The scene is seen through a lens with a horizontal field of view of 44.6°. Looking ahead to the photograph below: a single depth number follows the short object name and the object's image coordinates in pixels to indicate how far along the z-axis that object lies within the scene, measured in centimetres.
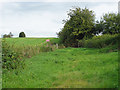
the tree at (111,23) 2561
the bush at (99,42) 1783
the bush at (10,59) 743
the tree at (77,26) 2725
